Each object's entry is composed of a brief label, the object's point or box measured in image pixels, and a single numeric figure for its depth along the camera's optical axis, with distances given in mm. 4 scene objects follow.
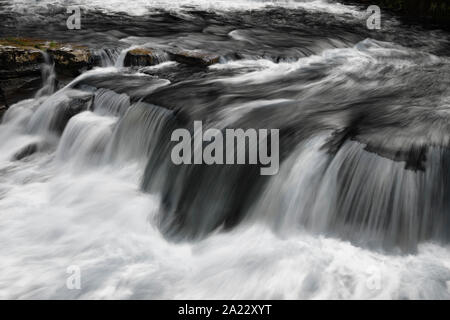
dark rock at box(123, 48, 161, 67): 9711
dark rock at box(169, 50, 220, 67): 9570
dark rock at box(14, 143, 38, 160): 8016
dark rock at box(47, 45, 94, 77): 9344
